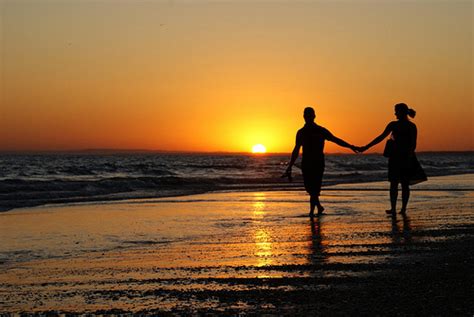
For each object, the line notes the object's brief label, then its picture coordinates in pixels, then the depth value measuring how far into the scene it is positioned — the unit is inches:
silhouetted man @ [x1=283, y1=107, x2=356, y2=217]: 509.0
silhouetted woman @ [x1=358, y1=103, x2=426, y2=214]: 501.7
